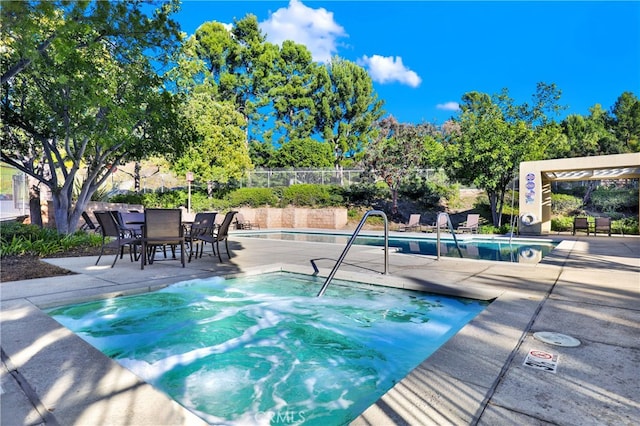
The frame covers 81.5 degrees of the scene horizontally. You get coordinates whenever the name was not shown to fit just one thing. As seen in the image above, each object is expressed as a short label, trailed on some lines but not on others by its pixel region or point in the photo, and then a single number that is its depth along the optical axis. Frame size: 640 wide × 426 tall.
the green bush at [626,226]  15.63
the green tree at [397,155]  19.33
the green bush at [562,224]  17.14
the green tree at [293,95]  34.50
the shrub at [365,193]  21.47
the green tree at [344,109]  35.06
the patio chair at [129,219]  7.23
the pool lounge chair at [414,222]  16.28
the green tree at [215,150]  21.45
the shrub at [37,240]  7.03
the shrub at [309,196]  21.11
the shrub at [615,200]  19.64
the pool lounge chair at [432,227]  17.14
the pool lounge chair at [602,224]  14.19
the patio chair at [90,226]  12.03
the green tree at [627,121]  28.87
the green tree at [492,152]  15.66
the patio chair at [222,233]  6.59
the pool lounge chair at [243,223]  19.30
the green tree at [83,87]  6.78
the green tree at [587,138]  26.42
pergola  13.85
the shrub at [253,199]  21.44
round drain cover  2.52
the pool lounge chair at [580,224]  14.84
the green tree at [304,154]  31.50
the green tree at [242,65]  32.16
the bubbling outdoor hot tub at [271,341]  2.41
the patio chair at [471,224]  15.25
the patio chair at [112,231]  5.89
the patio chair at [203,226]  7.09
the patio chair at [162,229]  5.82
